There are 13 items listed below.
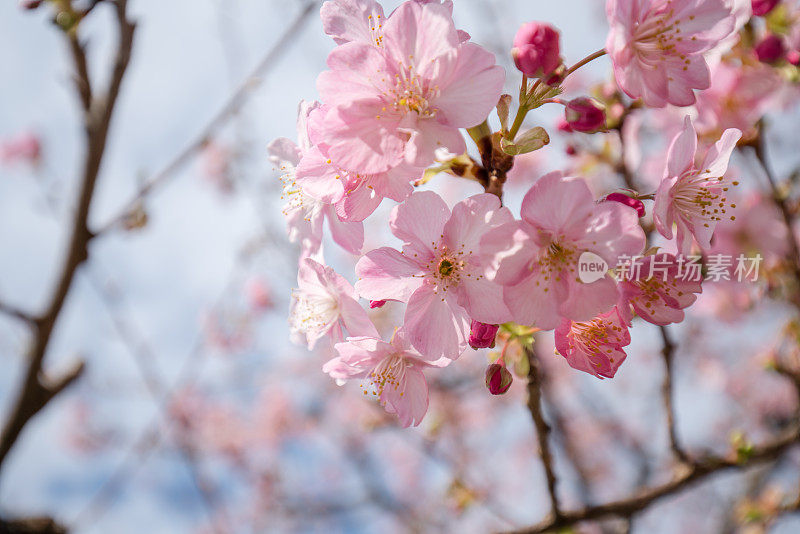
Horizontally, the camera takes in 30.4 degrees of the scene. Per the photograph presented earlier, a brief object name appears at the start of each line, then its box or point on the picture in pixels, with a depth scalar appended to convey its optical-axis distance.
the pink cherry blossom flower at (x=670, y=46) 0.33
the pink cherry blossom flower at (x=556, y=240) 0.32
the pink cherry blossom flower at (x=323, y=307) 0.34
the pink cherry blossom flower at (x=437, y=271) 0.33
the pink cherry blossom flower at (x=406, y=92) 0.32
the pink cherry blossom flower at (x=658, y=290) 0.33
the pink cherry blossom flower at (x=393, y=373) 0.34
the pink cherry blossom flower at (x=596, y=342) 0.33
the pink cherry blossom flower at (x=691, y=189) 0.33
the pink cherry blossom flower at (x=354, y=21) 0.34
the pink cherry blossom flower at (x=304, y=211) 0.34
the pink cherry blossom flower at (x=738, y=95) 0.44
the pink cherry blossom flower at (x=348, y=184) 0.33
